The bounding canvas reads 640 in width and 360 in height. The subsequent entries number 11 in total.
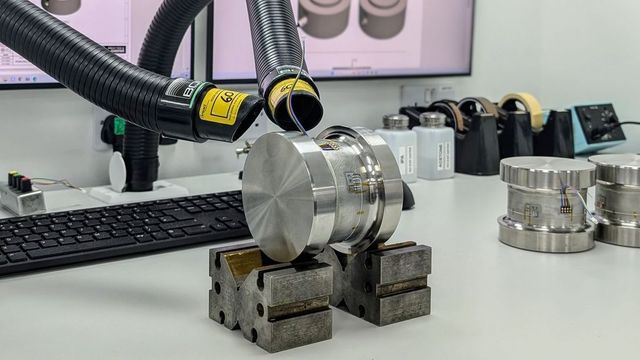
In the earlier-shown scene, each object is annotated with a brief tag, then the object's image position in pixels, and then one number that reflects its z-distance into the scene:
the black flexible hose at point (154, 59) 1.33
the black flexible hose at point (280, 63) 0.90
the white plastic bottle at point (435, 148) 1.67
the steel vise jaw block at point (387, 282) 0.86
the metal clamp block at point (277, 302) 0.78
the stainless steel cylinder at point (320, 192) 0.79
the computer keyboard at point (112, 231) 1.02
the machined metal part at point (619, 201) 1.16
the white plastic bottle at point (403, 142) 1.62
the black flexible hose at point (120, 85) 0.85
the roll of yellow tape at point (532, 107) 1.83
